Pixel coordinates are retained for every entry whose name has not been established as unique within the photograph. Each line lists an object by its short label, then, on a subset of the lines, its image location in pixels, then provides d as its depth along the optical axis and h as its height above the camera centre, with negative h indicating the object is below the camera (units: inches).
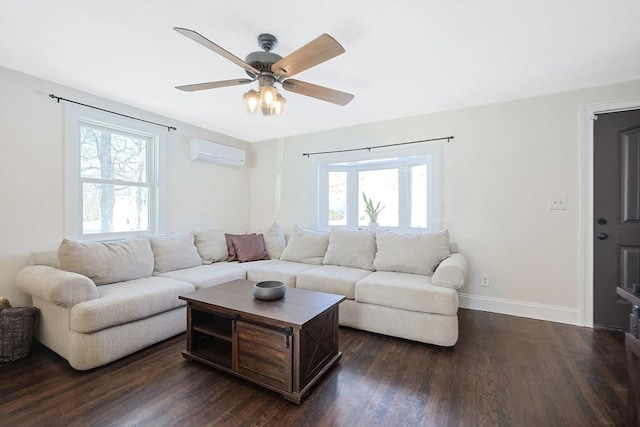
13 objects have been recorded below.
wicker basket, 79.0 -33.7
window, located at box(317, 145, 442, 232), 133.7 +11.3
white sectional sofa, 78.9 -24.3
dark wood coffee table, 66.4 -32.1
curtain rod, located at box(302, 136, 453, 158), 128.9 +33.1
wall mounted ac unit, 146.7 +32.0
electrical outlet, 121.3 -28.6
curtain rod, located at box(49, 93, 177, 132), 101.0 +40.4
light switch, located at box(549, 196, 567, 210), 108.9 +3.6
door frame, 105.3 -0.9
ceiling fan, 61.7 +34.0
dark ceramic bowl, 79.7 -21.9
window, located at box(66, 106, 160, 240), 107.5 +15.1
